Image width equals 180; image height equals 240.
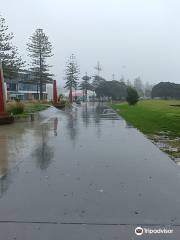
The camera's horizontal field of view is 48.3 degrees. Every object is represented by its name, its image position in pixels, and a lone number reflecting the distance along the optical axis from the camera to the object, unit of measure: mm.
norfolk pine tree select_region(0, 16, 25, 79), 18558
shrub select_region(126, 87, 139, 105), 25035
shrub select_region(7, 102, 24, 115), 12091
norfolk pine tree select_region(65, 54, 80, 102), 43429
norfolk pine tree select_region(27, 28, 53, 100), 28807
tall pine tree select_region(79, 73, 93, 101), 54006
